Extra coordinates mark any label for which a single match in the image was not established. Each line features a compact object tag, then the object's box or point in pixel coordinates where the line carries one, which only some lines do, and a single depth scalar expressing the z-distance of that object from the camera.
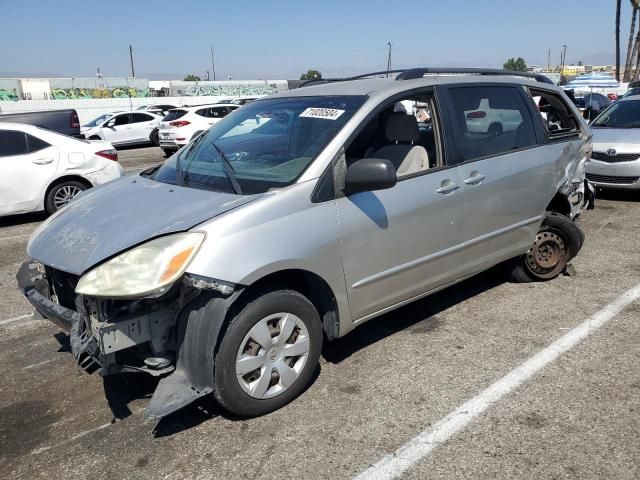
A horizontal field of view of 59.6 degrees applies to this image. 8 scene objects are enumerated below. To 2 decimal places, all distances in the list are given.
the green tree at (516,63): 110.75
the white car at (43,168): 7.85
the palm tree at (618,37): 40.11
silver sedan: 8.10
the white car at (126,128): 20.44
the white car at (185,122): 17.23
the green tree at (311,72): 90.71
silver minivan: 2.75
